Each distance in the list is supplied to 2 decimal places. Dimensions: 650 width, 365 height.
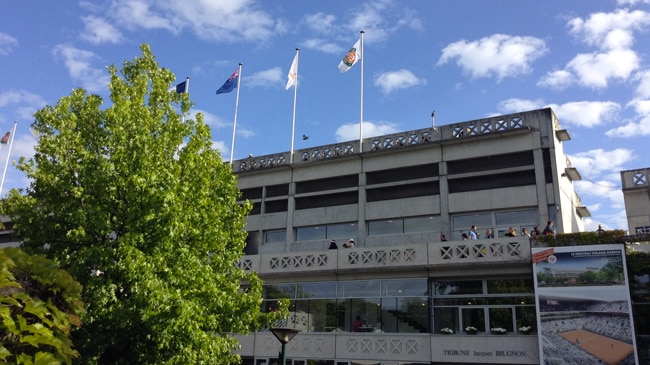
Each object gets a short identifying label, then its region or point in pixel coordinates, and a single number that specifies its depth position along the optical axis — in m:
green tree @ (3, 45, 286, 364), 15.39
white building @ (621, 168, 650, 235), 33.81
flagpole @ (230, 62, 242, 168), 39.80
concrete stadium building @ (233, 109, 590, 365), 27.08
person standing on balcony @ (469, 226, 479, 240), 28.00
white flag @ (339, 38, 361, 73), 36.88
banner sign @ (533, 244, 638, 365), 23.39
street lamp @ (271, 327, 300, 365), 18.05
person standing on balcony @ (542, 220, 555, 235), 26.31
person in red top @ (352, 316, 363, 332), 29.33
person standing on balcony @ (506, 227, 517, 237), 27.22
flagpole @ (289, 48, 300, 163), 37.47
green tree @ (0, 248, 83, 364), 6.62
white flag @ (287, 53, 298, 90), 39.17
